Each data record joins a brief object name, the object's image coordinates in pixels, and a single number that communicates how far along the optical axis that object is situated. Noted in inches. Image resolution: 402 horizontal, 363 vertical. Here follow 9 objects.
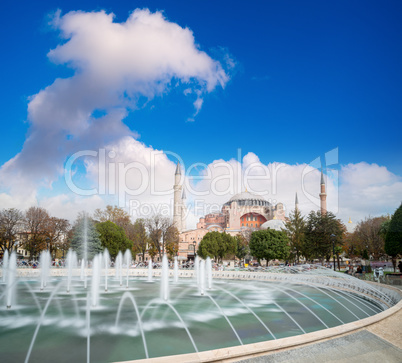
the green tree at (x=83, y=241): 1312.7
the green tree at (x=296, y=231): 1593.0
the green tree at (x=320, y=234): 1425.9
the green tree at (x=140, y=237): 1844.2
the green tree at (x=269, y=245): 1531.7
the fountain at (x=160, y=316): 237.8
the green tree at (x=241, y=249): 2423.8
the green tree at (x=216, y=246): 1940.2
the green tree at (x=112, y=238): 1440.2
